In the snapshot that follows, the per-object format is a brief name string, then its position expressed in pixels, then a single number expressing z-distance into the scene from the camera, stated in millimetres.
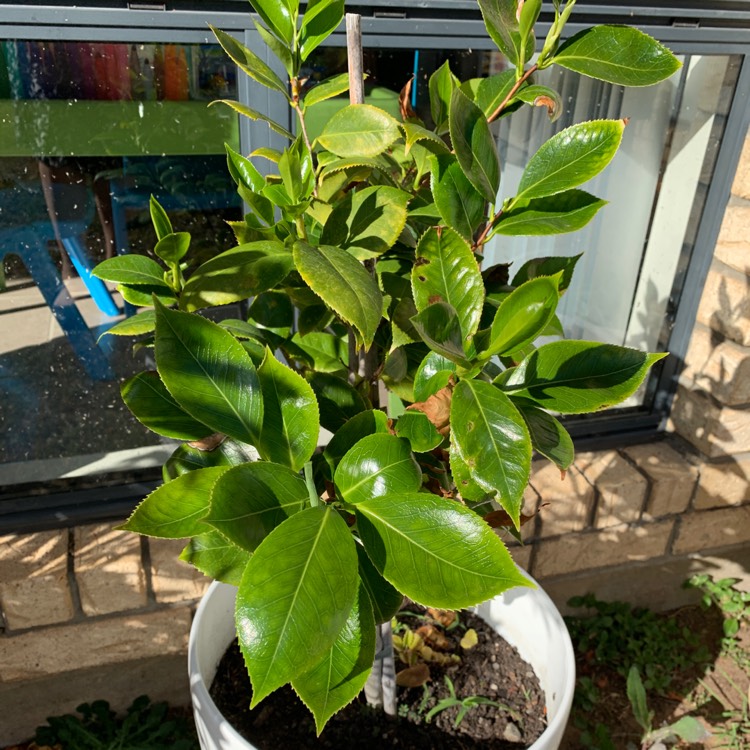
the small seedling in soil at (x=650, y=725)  1456
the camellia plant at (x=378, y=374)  595
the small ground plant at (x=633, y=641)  1723
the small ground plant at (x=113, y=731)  1443
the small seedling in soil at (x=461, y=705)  1077
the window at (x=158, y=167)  1146
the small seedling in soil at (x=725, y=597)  1829
